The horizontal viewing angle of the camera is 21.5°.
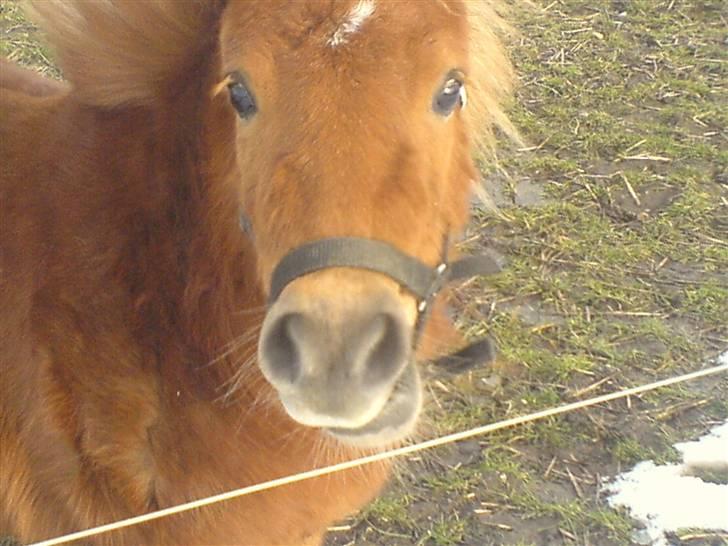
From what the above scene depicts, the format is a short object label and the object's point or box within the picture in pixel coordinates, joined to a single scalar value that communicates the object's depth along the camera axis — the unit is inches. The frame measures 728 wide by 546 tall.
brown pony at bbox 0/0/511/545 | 51.8
